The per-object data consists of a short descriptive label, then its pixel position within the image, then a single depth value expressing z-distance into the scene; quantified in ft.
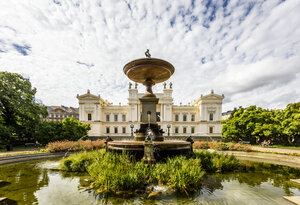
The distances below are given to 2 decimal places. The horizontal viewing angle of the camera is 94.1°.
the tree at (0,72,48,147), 57.36
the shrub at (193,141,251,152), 43.28
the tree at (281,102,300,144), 60.33
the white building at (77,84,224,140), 125.90
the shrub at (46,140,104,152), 37.55
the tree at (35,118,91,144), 60.34
